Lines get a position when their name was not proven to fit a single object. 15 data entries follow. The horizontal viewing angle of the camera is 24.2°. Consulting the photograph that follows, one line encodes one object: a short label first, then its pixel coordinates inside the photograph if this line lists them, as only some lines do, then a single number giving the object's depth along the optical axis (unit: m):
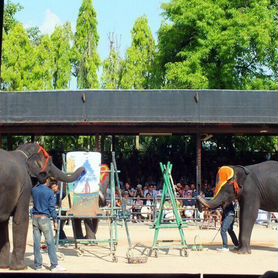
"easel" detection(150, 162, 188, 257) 10.70
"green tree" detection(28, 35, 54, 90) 30.55
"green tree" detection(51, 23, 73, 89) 33.47
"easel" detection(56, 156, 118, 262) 10.13
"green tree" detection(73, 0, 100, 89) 34.69
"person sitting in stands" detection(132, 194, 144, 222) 17.96
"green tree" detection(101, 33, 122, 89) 36.28
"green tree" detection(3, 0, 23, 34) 30.58
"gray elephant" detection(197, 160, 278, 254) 11.84
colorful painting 10.64
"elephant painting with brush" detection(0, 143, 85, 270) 8.84
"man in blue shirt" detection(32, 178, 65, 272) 8.77
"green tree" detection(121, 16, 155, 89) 34.55
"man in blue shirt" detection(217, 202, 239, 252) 11.53
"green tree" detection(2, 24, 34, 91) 29.16
